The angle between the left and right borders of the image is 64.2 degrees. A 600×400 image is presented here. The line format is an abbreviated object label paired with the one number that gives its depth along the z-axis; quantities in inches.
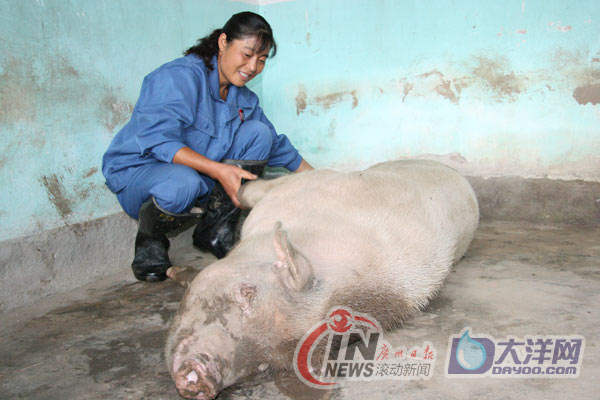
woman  109.1
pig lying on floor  60.8
